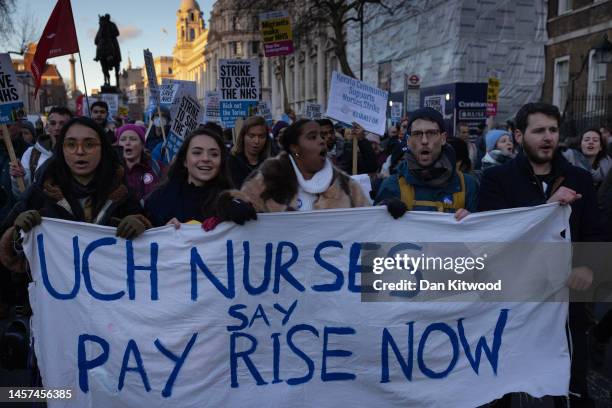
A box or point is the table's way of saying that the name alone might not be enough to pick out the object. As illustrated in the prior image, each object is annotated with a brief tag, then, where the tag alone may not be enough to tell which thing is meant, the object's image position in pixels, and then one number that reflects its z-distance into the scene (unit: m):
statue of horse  25.61
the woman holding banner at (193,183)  3.49
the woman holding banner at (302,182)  3.60
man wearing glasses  3.48
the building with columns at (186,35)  142.38
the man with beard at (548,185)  3.37
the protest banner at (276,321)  3.17
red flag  6.38
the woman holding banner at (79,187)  3.20
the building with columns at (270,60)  48.62
